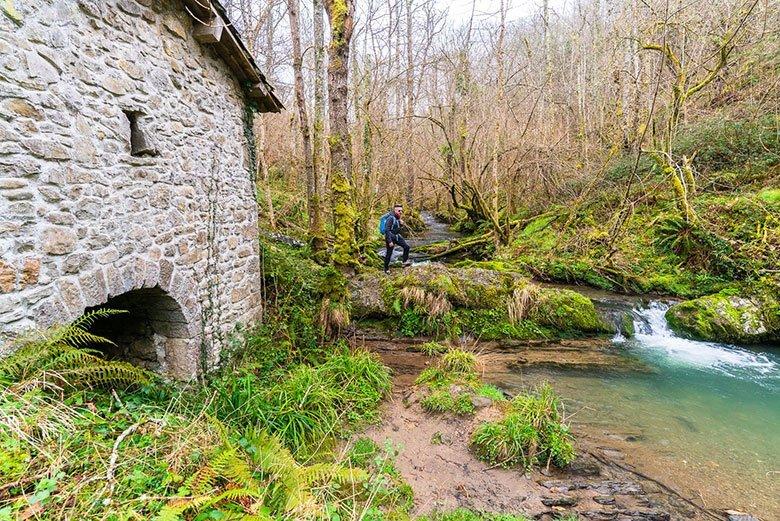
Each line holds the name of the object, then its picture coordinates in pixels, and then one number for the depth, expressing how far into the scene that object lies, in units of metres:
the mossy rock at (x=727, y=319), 7.79
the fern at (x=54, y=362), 2.53
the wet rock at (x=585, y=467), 4.26
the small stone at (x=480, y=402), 5.18
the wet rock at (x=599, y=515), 3.66
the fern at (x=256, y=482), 2.12
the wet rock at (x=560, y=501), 3.81
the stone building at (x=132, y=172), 2.71
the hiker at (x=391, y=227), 9.27
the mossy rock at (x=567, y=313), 8.09
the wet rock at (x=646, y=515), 3.66
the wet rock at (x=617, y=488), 3.99
